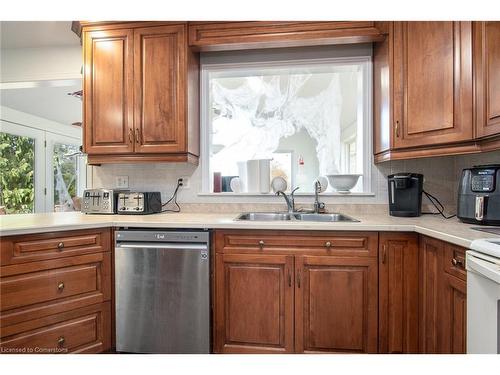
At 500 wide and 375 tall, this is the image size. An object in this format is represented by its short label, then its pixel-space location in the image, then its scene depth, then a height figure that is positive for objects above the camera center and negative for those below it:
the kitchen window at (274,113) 2.14 +0.67
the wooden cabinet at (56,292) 1.38 -0.60
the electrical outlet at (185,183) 2.25 +0.02
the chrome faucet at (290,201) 2.02 -0.12
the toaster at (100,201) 1.97 -0.12
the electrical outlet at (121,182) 2.29 +0.03
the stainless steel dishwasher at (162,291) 1.57 -0.63
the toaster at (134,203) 1.96 -0.13
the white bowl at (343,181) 2.05 +0.03
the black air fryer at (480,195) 1.35 -0.05
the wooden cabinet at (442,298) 1.13 -0.52
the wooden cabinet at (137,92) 1.93 +0.69
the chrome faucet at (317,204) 2.01 -0.14
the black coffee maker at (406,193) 1.76 -0.05
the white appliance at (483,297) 0.84 -0.38
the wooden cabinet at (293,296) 1.49 -0.63
